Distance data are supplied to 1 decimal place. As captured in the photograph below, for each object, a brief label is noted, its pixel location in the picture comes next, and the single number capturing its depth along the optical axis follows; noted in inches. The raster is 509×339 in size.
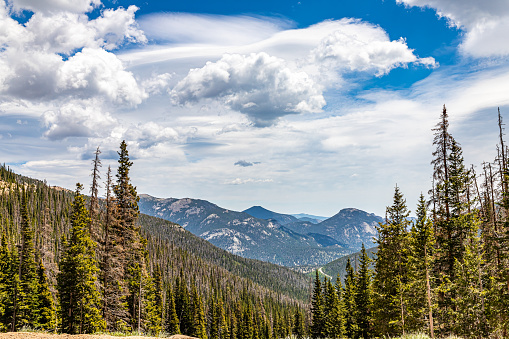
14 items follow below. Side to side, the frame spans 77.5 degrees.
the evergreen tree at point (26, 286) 1539.1
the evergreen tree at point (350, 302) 1817.2
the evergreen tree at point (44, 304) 1615.4
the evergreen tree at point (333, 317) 1875.0
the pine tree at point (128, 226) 1222.3
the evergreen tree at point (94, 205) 1112.2
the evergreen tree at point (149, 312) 1555.1
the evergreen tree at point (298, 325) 2930.6
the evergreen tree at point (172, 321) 2476.6
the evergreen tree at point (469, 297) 973.8
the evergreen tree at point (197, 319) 2775.8
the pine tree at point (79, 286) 1074.7
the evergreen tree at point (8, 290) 1509.6
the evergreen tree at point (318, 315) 2068.2
